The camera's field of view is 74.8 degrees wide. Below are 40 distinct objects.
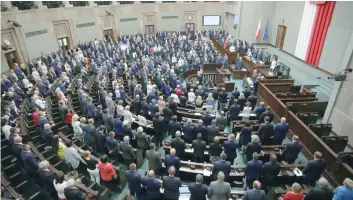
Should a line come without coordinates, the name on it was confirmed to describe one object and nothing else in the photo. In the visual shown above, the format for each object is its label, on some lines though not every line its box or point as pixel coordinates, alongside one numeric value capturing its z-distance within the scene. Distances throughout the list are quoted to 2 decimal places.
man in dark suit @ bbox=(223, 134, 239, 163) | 6.33
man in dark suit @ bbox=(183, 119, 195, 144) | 7.27
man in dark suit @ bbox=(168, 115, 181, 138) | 7.51
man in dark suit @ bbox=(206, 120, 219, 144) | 7.18
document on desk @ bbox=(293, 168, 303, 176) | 5.95
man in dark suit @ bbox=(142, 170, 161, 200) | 5.04
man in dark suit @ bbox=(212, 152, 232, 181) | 5.51
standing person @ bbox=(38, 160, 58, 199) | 5.04
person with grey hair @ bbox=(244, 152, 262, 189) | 5.53
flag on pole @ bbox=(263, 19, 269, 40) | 20.90
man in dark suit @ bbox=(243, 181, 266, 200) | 4.48
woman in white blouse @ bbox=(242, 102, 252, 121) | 8.72
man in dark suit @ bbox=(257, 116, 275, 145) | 7.34
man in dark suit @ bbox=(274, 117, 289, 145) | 7.29
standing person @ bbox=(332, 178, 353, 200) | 4.40
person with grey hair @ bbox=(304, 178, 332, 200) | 4.63
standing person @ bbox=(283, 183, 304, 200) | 4.48
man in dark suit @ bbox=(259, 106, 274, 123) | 8.03
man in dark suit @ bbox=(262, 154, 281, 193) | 5.57
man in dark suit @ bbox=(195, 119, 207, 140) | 7.34
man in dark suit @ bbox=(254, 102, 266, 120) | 8.56
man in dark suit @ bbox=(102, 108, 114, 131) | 7.93
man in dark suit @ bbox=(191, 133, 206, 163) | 6.45
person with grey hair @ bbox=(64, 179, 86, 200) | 4.50
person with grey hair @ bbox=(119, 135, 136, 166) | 6.41
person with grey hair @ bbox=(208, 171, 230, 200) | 4.71
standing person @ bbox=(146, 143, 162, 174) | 6.04
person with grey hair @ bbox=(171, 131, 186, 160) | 6.52
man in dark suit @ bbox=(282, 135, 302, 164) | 6.37
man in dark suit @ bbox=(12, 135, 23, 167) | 5.93
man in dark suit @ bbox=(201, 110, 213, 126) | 7.94
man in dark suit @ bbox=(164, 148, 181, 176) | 5.80
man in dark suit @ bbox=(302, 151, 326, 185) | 5.57
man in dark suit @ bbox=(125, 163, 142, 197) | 5.25
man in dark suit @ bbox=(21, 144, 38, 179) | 5.40
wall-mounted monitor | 28.77
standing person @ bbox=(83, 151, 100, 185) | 5.46
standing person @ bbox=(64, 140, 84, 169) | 5.81
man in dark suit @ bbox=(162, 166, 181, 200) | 4.99
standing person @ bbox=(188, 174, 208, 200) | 4.82
